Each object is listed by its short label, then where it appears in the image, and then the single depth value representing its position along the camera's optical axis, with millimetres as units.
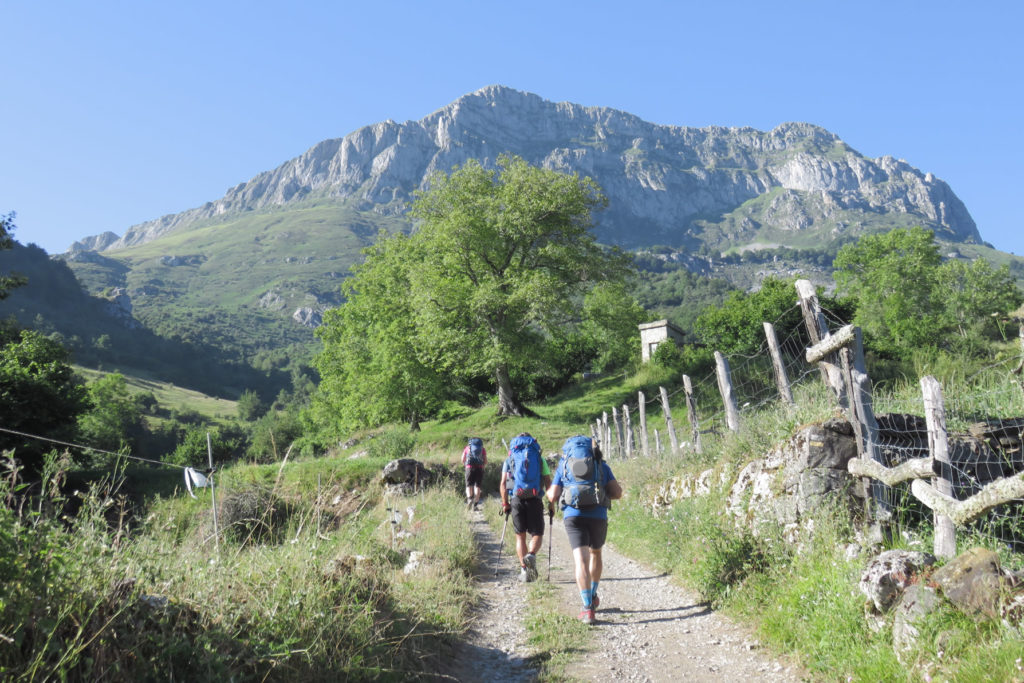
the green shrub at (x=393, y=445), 23656
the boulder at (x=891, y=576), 3934
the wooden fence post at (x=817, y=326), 6457
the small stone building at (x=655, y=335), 37969
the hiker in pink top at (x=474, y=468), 14188
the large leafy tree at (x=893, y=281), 39812
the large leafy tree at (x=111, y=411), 58719
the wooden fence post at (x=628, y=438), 17047
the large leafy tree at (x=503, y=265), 27000
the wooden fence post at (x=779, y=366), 8180
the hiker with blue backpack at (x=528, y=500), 7898
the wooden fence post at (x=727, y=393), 9307
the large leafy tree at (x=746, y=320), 32500
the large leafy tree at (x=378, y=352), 29750
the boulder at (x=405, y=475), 17266
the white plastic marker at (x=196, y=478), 4870
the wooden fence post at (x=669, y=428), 11437
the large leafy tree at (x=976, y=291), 40188
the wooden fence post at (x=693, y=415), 10688
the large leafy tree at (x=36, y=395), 20359
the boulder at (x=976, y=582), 3344
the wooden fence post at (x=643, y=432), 14055
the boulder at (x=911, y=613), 3605
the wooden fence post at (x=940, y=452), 4309
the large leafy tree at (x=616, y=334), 41812
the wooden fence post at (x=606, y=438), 20138
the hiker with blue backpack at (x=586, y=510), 6215
